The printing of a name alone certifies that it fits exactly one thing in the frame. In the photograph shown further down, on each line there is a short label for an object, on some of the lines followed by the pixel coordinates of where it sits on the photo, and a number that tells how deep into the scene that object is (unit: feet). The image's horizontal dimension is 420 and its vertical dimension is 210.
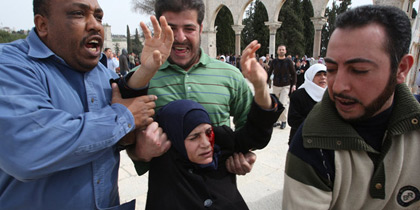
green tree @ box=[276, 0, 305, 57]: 113.39
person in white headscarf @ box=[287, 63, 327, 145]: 10.21
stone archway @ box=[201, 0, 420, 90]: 30.50
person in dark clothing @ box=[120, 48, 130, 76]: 34.40
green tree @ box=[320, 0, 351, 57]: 129.59
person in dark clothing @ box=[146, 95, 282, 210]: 4.74
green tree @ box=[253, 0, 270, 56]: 110.32
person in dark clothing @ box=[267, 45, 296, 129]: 20.43
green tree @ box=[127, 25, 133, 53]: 143.64
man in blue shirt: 3.32
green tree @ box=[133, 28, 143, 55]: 171.73
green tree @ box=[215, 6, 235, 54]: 108.06
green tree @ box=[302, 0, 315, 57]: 121.29
